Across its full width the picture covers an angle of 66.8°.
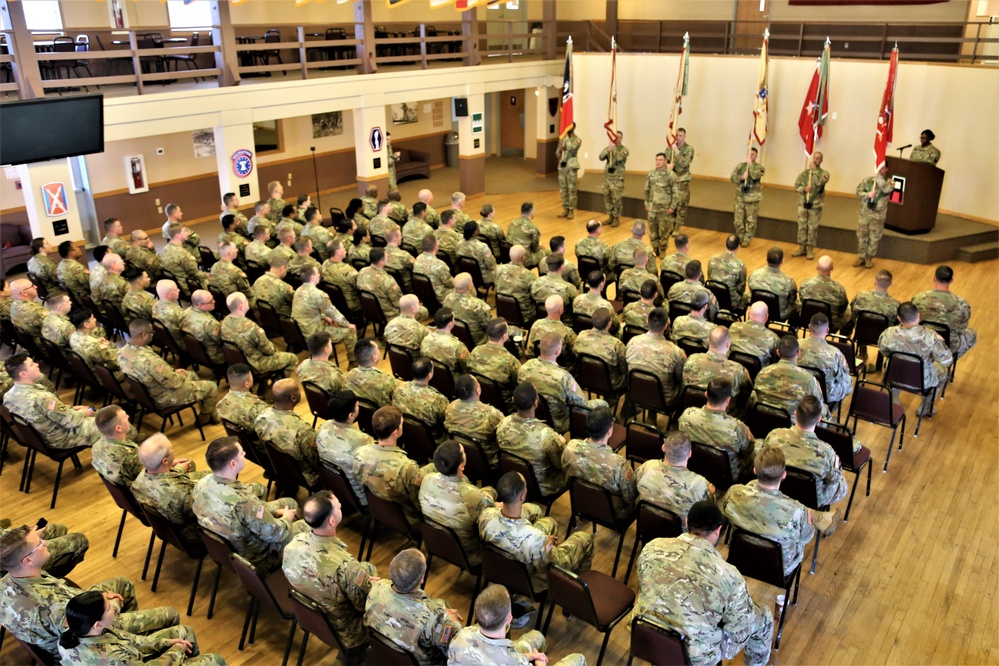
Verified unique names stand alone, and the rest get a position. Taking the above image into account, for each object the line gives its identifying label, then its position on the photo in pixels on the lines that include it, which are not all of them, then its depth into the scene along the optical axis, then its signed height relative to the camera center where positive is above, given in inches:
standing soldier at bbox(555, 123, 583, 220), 571.2 -84.1
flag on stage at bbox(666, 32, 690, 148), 546.9 -23.8
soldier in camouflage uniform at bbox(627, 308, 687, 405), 253.8 -97.7
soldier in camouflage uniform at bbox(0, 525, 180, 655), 158.2 -106.6
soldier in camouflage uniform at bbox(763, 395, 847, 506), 196.2 -99.4
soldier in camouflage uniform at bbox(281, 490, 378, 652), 161.6 -103.9
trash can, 812.0 -97.3
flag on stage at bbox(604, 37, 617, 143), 562.9 -39.9
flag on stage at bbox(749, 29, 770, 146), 517.7 -37.0
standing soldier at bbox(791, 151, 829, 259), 462.3 -89.0
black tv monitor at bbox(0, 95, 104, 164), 358.0 -33.2
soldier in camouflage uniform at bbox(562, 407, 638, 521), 191.8 -100.1
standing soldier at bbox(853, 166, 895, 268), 446.6 -89.7
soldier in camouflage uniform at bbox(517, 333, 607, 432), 233.5 -96.6
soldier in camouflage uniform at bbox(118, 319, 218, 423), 265.4 -104.6
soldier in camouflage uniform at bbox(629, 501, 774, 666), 151.6 -102.9
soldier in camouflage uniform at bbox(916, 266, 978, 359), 290.2 -95.7
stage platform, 476.7 -112.8
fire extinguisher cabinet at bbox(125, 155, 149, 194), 560.7 -82.5
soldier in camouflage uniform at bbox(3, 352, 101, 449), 238.5 -105.3
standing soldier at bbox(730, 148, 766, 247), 488.7 -90.0
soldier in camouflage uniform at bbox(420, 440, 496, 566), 180.1 -100.8
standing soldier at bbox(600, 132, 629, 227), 545.6 -86.3
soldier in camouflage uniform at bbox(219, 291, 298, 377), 285.3 -100.7
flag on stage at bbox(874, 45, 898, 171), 449.1 -41.4
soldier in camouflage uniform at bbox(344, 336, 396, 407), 240.8 -99.0
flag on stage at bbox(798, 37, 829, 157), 483.8 -37.3
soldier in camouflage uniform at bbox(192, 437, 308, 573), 181.6 -103.6
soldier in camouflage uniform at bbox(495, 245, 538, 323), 331.0 -95.0
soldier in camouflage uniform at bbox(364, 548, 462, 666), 147.7 -104.4
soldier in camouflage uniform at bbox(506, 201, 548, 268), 414.6 -95.1
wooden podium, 463.5 -86.8
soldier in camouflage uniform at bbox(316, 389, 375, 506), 204.4 -97.9
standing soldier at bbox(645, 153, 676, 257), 498.6 -96.9
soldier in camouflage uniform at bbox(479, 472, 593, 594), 167.2 -103.3
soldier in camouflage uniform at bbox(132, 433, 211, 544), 191.0 -104.8
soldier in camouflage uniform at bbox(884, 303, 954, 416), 260.7 -96.8
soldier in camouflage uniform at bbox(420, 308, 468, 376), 265.4 -97.3
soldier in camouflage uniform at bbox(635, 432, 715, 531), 181.2 -98.0
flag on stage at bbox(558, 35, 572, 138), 569.3 -34.2
